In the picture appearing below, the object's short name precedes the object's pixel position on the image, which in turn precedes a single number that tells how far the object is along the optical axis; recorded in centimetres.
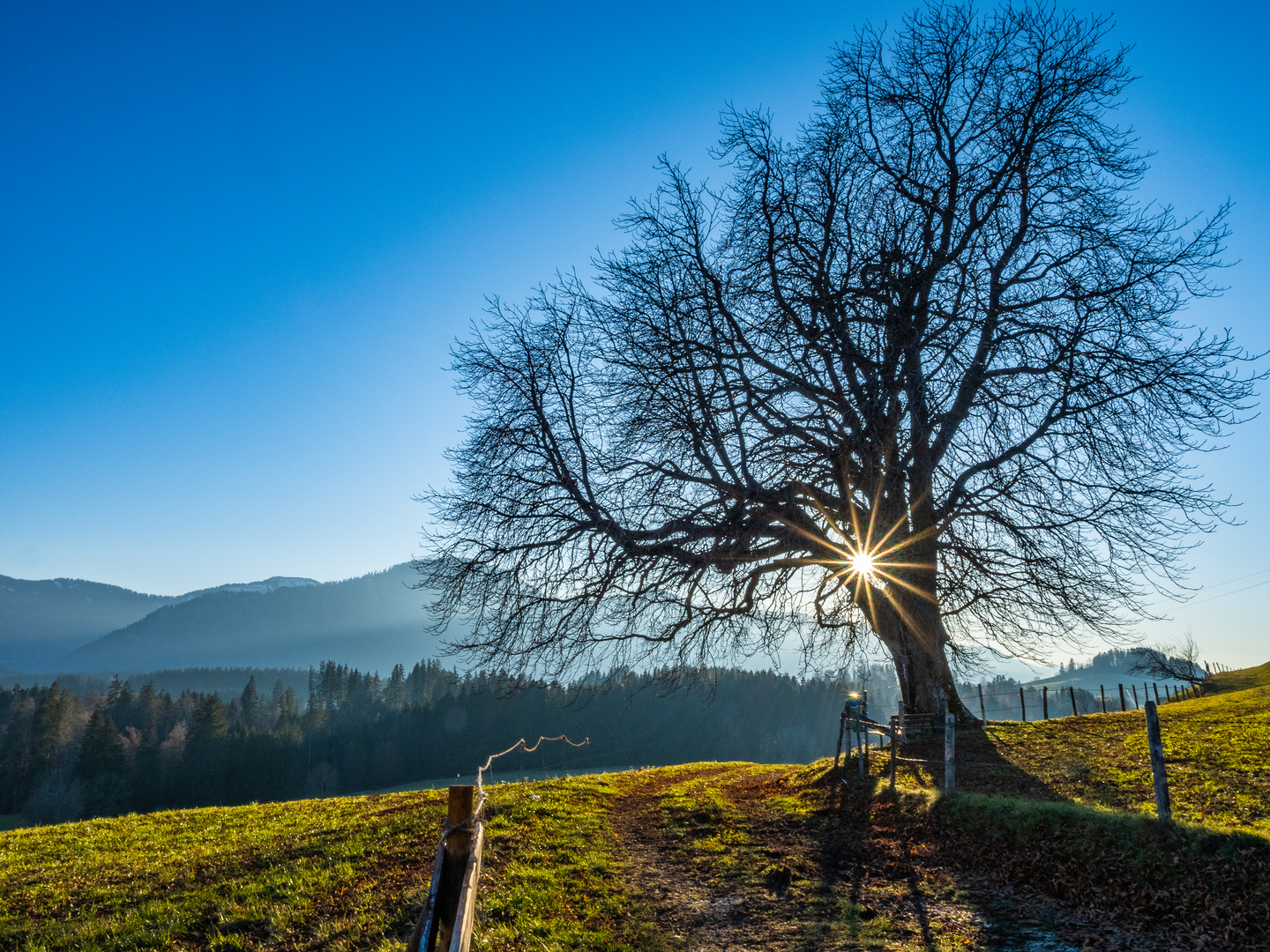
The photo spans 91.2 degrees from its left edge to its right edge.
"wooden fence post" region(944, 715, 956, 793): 980
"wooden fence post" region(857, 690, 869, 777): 1302
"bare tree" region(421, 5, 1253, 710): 1151
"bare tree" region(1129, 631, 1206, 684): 4397
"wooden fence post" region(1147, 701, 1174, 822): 669
